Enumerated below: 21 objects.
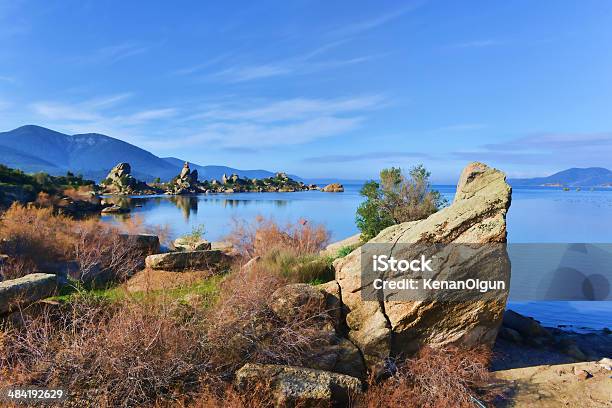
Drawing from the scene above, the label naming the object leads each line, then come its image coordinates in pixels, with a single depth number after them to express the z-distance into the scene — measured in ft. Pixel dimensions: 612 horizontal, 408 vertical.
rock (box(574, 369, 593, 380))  30.77
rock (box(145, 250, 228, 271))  39.78
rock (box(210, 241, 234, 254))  54.05
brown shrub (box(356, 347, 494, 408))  25.14
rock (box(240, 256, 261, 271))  35.27
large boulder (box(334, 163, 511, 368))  28.37
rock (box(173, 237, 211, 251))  56.77
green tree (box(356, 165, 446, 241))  59.62
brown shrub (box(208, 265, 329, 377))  23.53
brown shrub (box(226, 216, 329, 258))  50.52
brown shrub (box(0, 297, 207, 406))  19.66
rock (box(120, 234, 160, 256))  51.81
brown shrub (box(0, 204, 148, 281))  41.91
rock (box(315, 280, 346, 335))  30.19
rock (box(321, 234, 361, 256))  47.05
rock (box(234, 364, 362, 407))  21.67
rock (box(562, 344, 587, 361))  39.19
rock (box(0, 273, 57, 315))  25.77
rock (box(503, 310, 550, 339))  44.21
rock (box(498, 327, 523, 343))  41.70
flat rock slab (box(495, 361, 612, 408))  28.12
